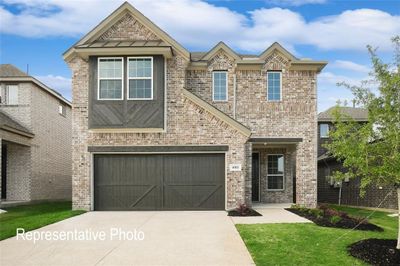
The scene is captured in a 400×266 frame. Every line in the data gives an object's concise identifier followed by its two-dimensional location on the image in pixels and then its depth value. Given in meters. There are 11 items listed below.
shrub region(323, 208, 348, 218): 12.49
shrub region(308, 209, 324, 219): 12.53
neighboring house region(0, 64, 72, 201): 19.77
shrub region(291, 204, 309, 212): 14.38
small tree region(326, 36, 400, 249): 7.49
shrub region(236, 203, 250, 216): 13.59
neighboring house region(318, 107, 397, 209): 17.81
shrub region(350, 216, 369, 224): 11.22
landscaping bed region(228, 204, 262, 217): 13.58
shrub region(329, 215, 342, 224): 11.07
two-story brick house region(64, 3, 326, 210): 14.95
